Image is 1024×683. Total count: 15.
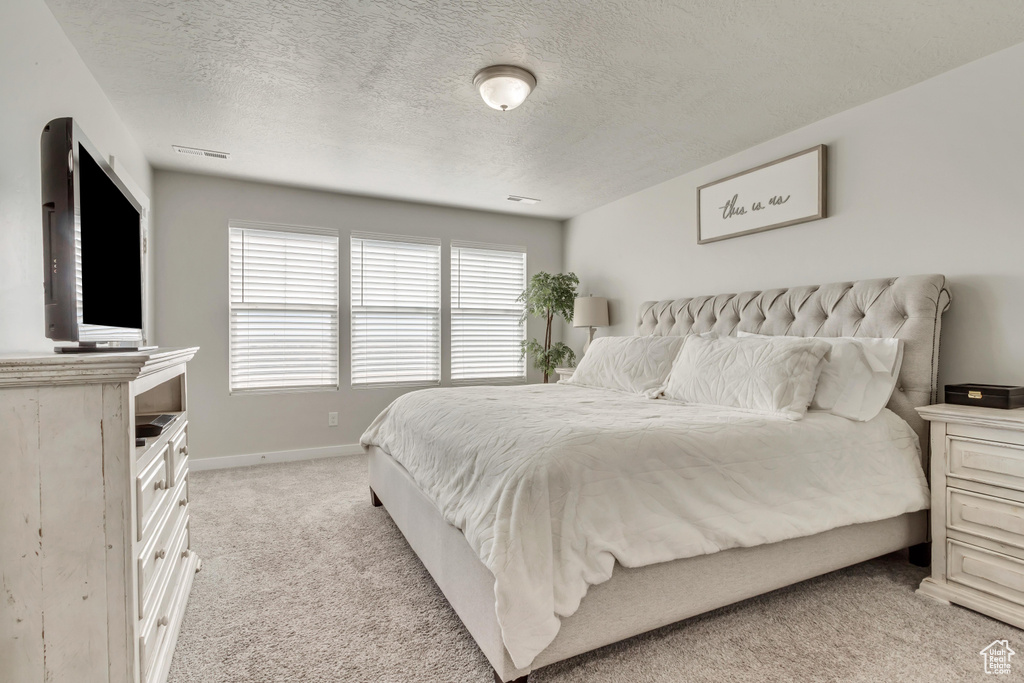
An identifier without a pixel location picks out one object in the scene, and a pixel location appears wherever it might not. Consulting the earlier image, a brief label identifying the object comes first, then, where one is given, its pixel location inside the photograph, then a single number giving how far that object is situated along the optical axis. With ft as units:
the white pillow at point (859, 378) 7.12
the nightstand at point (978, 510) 5.89
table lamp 14.80
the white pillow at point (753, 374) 7.07
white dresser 3.42
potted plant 15.66
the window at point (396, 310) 14.84
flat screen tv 4.32
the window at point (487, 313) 16.33
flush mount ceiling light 7.58
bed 4.84
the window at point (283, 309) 13.41
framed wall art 9.53
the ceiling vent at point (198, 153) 11.02
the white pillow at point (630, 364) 9.71
